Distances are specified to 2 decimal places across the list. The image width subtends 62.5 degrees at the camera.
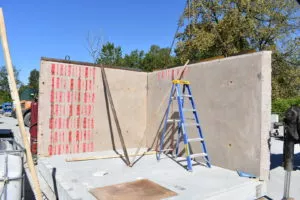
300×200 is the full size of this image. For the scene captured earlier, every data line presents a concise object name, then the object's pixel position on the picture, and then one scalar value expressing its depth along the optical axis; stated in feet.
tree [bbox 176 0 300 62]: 36.88
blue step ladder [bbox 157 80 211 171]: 13.03
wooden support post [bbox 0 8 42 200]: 7.27
